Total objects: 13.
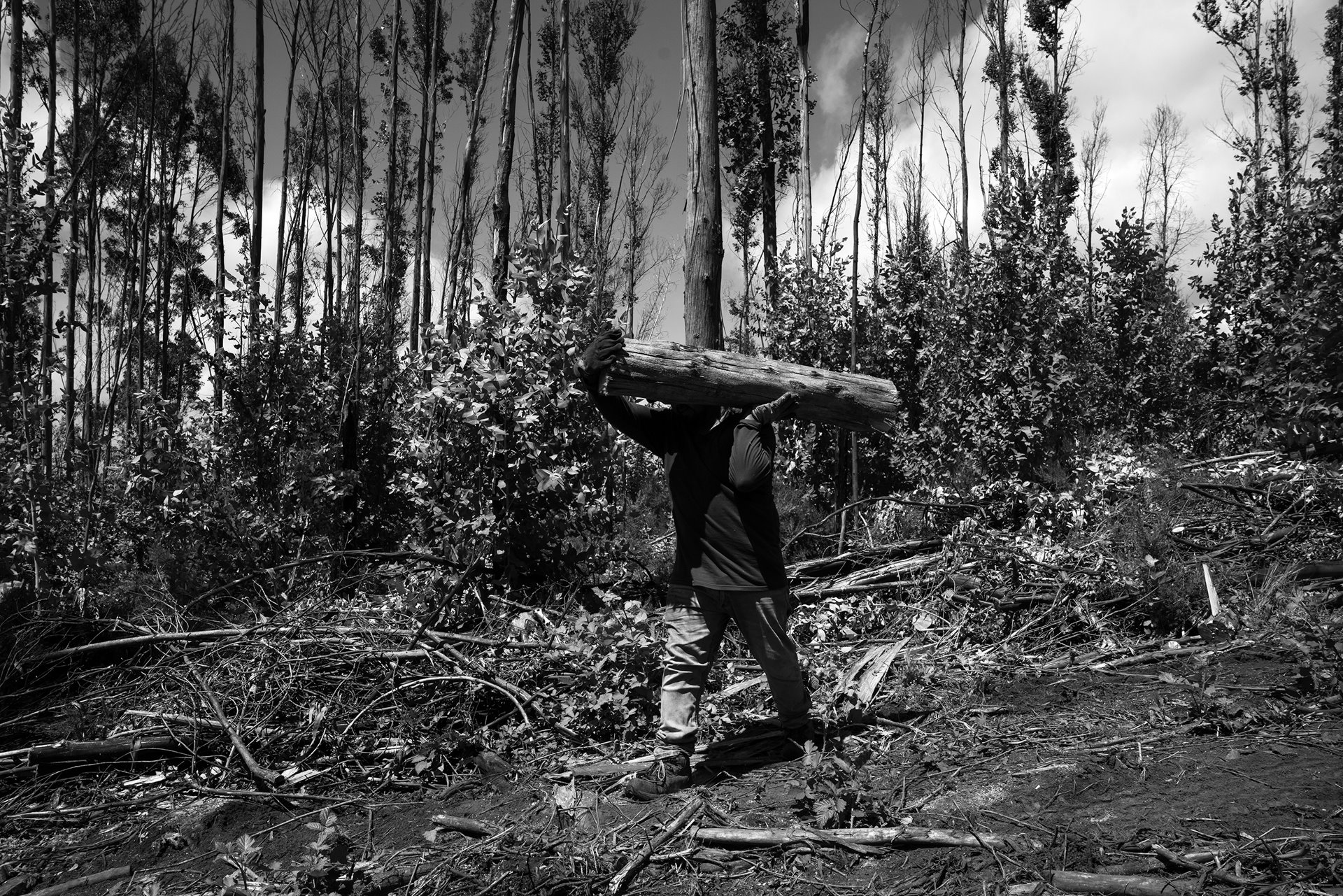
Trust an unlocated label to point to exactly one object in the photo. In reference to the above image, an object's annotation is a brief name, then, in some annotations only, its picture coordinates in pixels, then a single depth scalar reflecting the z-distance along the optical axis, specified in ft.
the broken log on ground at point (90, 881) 11.20
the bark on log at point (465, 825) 11.68
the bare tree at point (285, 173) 49.37
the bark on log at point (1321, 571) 17.43
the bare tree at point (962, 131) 59.57
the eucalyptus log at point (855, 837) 9.73
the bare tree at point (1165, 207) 84.84
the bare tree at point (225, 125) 45.32
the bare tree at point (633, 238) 78.33
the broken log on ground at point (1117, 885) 8.27
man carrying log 12.78
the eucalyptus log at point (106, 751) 14.29
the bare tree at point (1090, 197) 78.78
